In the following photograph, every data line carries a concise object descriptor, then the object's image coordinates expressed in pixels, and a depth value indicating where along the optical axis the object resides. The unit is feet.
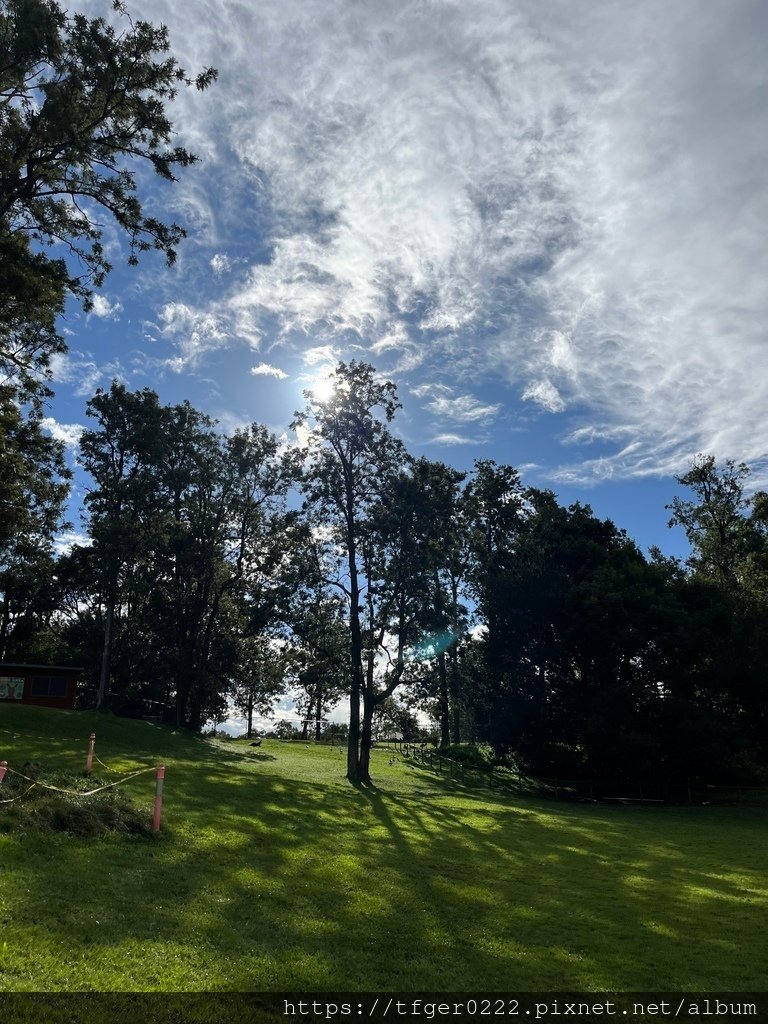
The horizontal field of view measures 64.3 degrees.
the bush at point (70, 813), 35.70
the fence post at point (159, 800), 40.13
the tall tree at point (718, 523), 167.02
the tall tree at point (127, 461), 145.59
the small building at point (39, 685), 126.21
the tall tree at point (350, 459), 120.47
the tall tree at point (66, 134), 53.26
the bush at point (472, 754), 154.05
